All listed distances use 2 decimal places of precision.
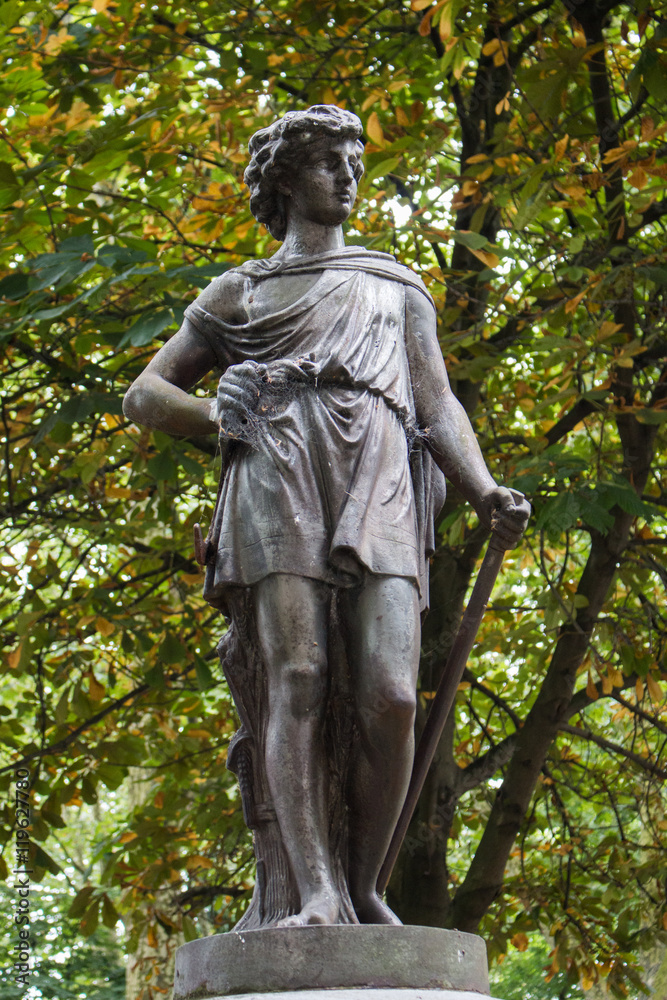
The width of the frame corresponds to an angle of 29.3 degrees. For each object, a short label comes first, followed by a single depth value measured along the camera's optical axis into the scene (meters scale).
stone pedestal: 3.03
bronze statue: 3.47
